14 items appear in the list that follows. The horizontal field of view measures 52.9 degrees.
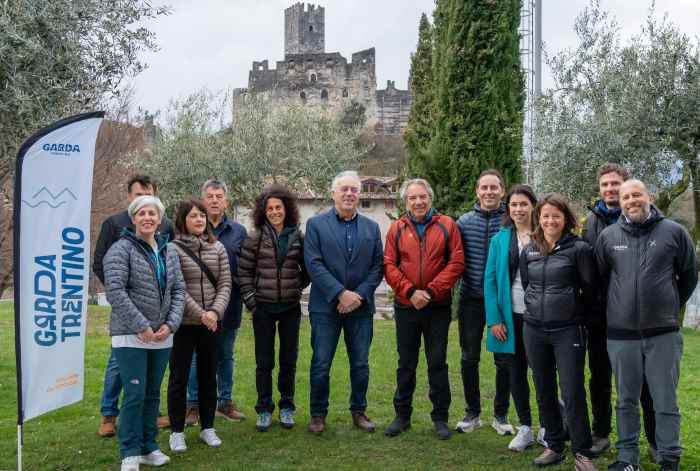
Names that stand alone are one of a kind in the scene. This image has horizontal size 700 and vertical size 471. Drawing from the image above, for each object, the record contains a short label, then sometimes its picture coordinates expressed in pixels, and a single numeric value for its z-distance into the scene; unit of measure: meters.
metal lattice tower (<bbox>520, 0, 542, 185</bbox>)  12.58
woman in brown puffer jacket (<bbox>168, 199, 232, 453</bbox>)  5.60
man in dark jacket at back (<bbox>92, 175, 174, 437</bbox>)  5.83
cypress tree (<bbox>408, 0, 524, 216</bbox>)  14.61
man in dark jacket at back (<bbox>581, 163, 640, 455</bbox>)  5.39
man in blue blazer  6.07
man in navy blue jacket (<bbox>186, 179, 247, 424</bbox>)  6.46
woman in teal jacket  5.61
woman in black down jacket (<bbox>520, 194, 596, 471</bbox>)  5.03
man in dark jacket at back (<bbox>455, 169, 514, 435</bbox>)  6.02
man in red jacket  5.91
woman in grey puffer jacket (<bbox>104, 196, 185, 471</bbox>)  4.96
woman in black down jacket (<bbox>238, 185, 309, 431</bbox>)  6.08
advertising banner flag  4.61
